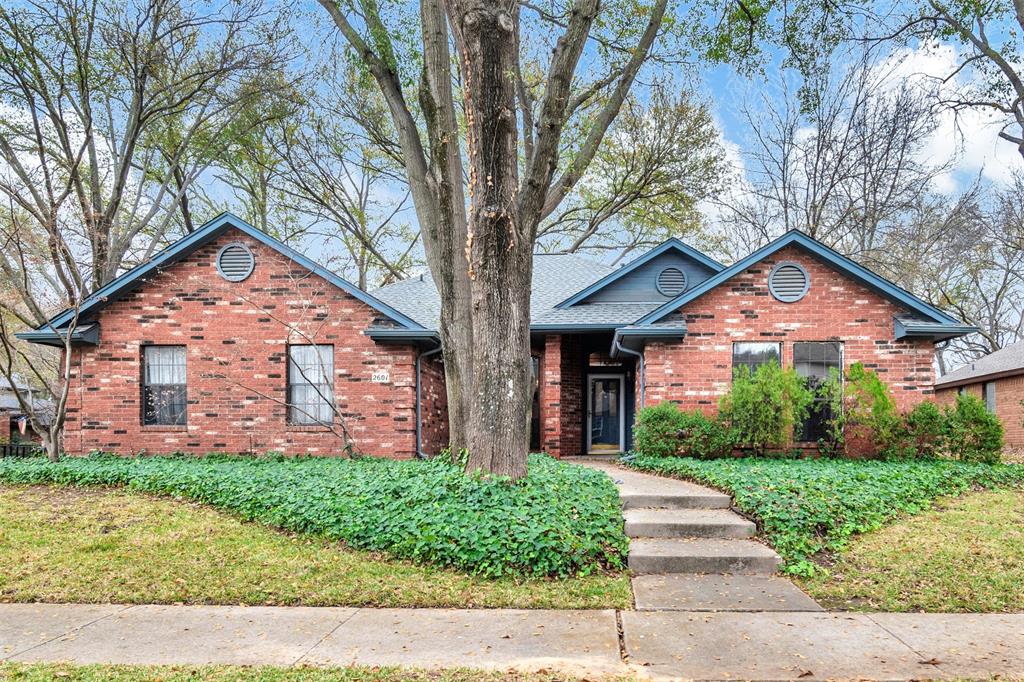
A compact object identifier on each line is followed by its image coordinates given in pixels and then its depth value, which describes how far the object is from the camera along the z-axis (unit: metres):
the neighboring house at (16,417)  23.77
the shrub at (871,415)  10.79
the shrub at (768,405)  10.75
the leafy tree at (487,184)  6.92
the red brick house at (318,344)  11.88
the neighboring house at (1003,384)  20.61
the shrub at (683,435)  11.12
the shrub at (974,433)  10.80
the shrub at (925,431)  10.84
